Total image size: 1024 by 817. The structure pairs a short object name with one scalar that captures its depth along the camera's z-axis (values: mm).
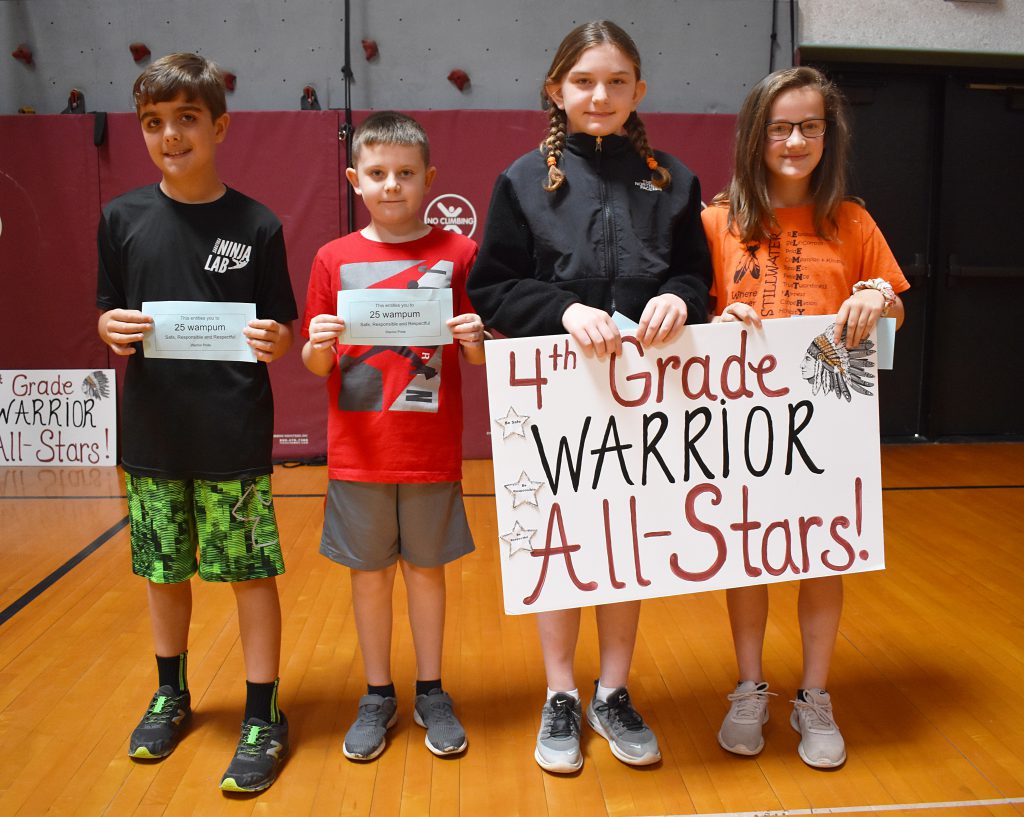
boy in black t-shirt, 1639
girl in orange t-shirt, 1645
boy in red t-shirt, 1688
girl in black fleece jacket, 1566
